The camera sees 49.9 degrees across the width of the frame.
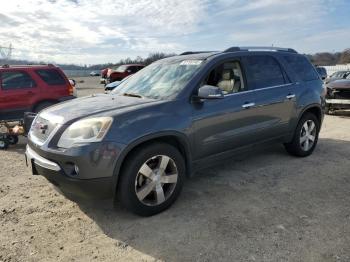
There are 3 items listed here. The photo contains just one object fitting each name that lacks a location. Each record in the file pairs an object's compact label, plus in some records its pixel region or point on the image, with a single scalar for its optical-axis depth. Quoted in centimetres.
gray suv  377
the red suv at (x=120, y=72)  2650
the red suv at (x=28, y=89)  959
